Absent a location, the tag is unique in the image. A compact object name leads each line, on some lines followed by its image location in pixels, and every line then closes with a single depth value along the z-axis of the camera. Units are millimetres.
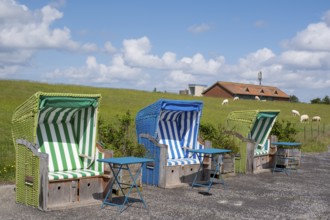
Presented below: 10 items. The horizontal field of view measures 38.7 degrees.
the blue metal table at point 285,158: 15372
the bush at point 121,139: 12062
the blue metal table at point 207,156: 11110
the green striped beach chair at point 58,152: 8758
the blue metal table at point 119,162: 8505
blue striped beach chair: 11773
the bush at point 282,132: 18719
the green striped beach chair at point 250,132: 14805
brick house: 88625
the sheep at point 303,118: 47584
